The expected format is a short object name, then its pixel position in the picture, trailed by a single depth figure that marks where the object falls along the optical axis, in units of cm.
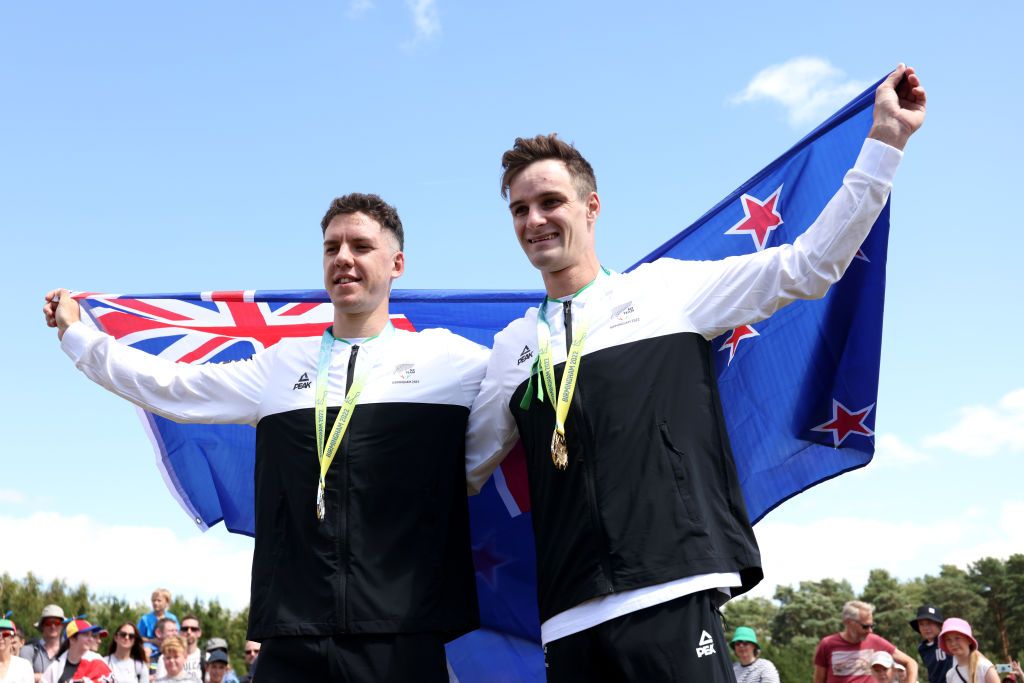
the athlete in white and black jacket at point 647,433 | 358
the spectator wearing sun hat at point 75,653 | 992
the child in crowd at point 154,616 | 1158
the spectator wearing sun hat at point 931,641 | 1093
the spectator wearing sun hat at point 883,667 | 1006
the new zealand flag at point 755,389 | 509
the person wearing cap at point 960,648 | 1036
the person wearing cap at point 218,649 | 1056
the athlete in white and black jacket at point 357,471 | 412
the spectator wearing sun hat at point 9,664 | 963
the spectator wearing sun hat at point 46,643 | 1081
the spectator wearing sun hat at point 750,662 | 1038
